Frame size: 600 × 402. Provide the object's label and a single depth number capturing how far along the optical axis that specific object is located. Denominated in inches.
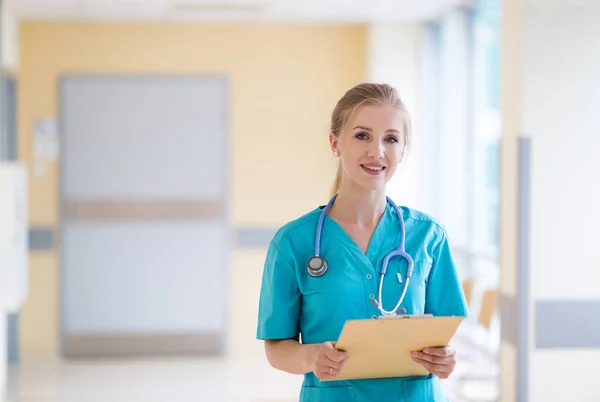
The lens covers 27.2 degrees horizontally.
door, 346.6
